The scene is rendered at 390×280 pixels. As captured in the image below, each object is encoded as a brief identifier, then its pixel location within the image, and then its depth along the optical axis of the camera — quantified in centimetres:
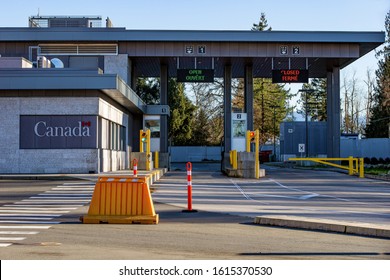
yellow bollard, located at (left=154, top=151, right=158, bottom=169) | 4375
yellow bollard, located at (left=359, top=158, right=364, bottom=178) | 3727
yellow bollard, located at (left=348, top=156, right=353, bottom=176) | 3897
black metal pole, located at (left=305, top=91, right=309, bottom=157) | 6431
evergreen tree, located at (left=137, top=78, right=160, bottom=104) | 8588
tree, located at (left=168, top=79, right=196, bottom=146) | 8144
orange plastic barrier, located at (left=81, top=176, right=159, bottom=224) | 1404
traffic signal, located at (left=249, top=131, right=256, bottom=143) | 3458
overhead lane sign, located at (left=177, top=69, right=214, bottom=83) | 4257
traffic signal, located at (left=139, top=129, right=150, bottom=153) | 3769
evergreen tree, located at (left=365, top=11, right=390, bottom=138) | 7981
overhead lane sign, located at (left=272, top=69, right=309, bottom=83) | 4253
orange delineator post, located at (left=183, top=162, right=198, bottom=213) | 1658
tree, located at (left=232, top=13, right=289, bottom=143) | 9331
